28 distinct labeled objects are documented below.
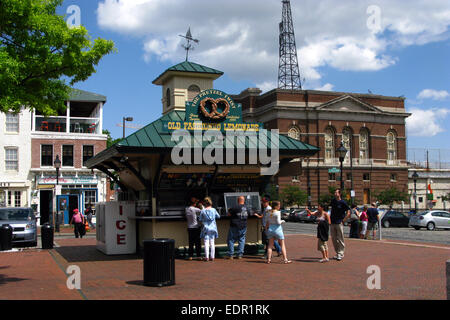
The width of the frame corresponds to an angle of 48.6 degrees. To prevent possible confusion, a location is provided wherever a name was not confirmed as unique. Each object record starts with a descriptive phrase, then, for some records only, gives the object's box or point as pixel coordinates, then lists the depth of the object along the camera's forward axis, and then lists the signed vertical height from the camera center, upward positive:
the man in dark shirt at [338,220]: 13.93 -1.04
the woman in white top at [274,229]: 13.23 -1.19
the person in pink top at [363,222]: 22.62 -1.76
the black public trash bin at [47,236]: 19.23 -1.92
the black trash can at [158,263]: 9.66 -1.52
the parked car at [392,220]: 36.94 -2.74
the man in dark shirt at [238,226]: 14.10 -1.17
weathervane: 19.36 +5.79
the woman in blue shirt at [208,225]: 13.86 -1.14
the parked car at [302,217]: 46.77 -3.17
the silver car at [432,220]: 33.56 -2.52
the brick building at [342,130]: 66.69 +7.42
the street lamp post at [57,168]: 30.92 +1.16
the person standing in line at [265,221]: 14.62 -1.07
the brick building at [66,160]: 39.72 +2.13
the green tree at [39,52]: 10.41 +2.99
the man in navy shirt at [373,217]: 21.91 -1.48
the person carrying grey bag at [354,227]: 23.08 -2.02
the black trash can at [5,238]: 18.59 -1.91
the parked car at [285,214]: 51.60 -3.18
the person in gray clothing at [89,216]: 32.85 -2.01
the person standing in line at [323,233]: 13.65 -1.36
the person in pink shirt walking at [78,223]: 24.93 -1.86
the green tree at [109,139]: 59.09 +5.78
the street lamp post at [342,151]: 27.78 +1.81
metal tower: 71.44 +19.74
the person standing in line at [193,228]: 14.09 -1.22
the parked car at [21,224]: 20.27 -1.53
